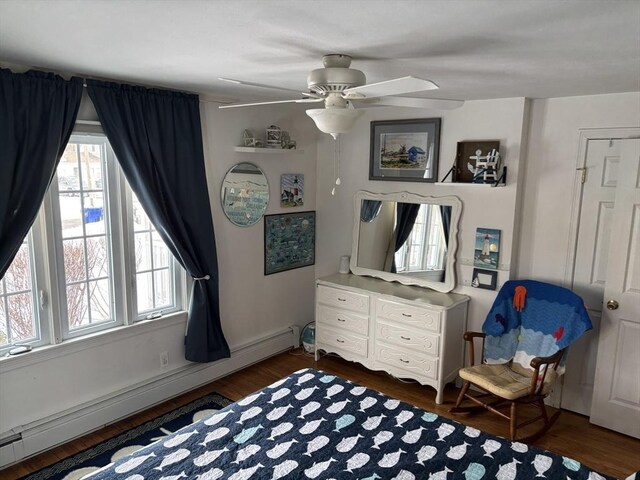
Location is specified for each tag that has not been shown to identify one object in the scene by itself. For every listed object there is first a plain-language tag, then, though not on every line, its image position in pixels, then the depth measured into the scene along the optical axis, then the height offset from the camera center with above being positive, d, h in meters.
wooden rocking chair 3.14 -1.21
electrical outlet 3.63 -1.47
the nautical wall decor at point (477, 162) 3.57 +0.14
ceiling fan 2.05 +0.37
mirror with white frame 3.94 -0.55
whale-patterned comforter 1.98 -1.25
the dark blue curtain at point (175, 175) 3.12 -0.02
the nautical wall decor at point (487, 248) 3.70 -0.56
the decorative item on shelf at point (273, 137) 4.08 +0.33
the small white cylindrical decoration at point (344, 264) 4.59 -0.87
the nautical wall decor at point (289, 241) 4.39 -0.65
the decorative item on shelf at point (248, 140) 3.98 +0.30
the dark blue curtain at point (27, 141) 2.62 +0.17
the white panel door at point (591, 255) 3.31 -0.54
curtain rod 3.64 +0.59
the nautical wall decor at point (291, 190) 4.43 -0.14
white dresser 3.66 -1.26
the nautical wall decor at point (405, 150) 3.95 +0.25
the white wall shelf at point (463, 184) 3.55 -0.04
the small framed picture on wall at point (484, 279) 3.74 -0.81
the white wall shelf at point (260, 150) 3.88 +0.21
